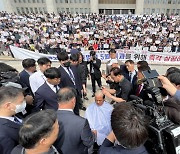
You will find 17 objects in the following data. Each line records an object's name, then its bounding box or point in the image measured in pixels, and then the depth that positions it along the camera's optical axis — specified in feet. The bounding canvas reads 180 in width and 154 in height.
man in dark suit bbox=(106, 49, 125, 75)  12.43
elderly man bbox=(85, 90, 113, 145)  6.58
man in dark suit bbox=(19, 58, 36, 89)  9.40
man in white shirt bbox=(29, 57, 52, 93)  8.97
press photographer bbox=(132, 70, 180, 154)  3.07
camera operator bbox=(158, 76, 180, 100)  4.63
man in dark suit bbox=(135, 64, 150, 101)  7.91
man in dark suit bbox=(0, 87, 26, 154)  4.50
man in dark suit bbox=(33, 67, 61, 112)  7.28
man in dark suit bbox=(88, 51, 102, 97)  13.53
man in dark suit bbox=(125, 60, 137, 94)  10.06
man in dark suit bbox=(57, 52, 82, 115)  9.70
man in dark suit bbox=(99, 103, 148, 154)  3.19
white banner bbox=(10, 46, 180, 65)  22.36
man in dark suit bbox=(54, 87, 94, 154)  4.76
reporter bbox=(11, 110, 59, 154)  3.61
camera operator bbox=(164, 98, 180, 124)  3.50
